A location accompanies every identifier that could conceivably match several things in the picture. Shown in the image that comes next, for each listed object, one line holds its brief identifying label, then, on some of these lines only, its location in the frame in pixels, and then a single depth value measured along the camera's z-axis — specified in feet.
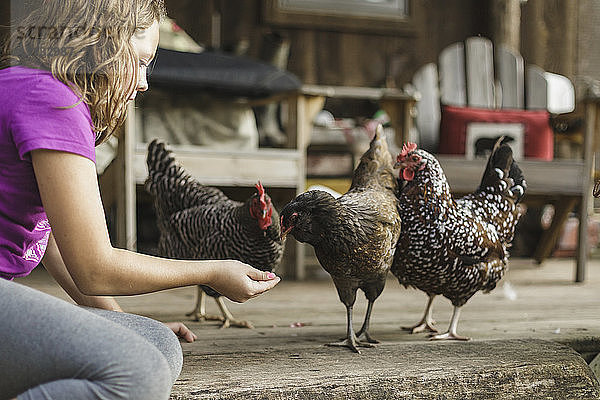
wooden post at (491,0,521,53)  15.87
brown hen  4.96
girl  3.18
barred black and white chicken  6.02
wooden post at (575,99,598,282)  9.91
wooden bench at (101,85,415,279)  8.71
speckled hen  5.54
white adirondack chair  11.00
